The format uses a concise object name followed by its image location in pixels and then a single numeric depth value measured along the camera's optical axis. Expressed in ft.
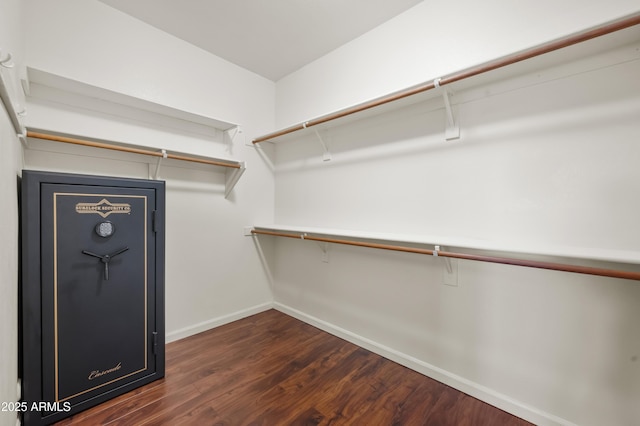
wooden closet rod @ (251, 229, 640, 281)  3.79
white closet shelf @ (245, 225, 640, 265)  3.95
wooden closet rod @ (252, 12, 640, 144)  3.68
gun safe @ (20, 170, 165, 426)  4.75
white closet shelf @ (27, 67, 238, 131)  5.54
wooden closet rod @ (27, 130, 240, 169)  5.36
